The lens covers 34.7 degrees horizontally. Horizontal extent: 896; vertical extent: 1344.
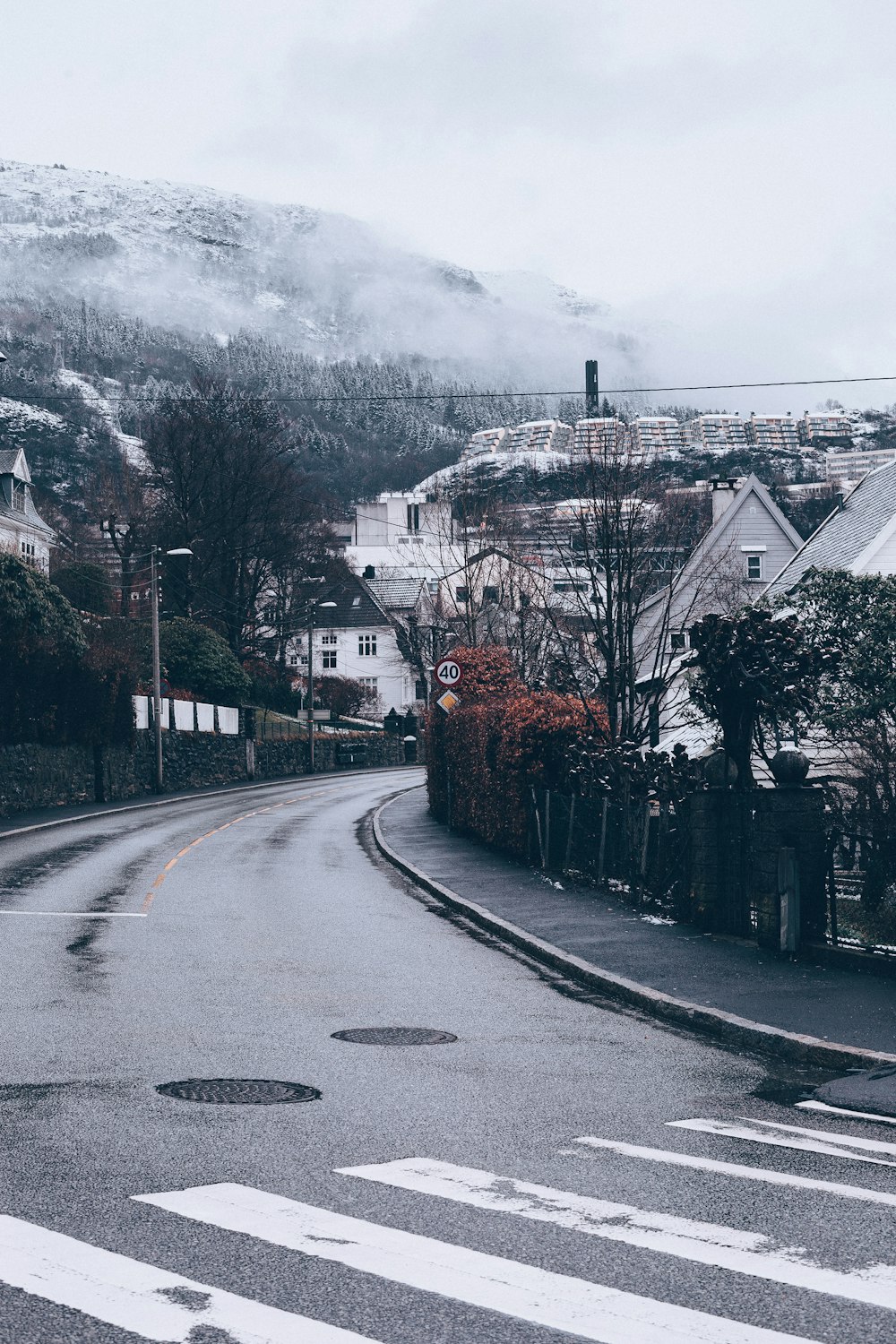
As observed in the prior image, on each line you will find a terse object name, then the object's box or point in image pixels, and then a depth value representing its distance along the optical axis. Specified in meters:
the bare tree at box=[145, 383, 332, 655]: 68.31
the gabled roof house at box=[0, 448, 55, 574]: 71.94
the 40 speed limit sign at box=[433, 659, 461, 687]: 30.91
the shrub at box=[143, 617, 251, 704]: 67.44
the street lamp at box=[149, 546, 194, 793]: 51.44
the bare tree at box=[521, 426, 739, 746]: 28.58
